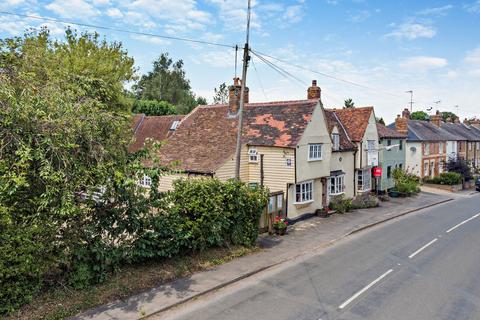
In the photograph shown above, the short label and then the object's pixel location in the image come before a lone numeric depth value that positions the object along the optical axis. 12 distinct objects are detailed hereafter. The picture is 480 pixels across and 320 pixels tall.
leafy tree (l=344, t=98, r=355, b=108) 97.41
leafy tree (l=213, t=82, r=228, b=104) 84.34
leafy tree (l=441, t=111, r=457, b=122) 122.94
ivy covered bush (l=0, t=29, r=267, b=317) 9.52
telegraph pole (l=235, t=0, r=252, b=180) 16.05
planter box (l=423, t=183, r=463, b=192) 44.66
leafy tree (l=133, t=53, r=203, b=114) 67.25
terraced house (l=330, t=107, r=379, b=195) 31.36
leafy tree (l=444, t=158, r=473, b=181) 48.69
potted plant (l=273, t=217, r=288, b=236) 19.82
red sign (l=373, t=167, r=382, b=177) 33.69
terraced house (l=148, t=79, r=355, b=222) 22.55
